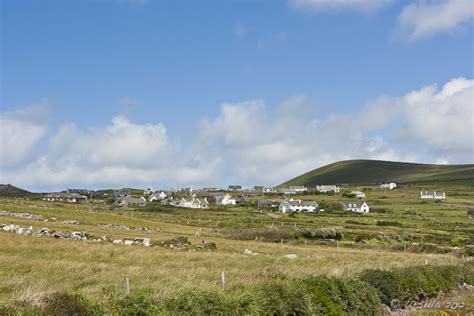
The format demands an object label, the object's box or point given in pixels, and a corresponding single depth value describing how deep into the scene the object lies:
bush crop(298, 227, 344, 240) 74.06
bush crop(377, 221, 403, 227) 107.78
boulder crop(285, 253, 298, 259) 39.90
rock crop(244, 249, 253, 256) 42.94
